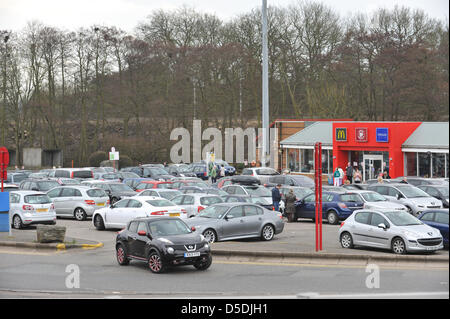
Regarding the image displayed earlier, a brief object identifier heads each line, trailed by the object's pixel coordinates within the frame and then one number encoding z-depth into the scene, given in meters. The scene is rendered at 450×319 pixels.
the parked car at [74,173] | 49.00
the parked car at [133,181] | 42.53
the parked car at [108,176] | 47.48
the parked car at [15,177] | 47.05
